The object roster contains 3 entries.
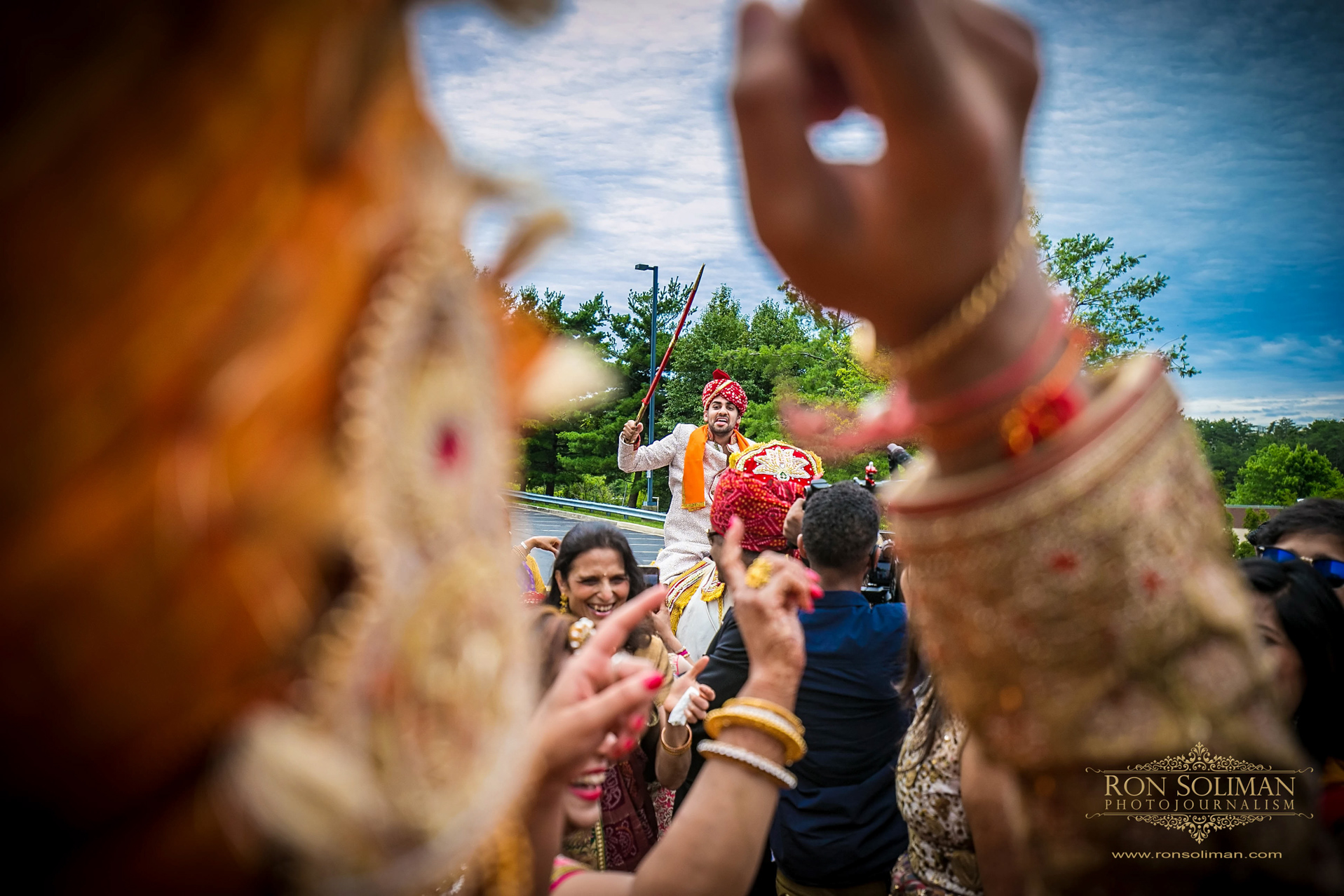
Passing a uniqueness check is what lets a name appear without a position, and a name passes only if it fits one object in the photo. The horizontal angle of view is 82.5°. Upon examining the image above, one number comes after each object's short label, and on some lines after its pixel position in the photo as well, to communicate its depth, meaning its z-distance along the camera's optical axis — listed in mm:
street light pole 24553
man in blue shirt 3627
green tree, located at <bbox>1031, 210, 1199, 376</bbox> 19859
